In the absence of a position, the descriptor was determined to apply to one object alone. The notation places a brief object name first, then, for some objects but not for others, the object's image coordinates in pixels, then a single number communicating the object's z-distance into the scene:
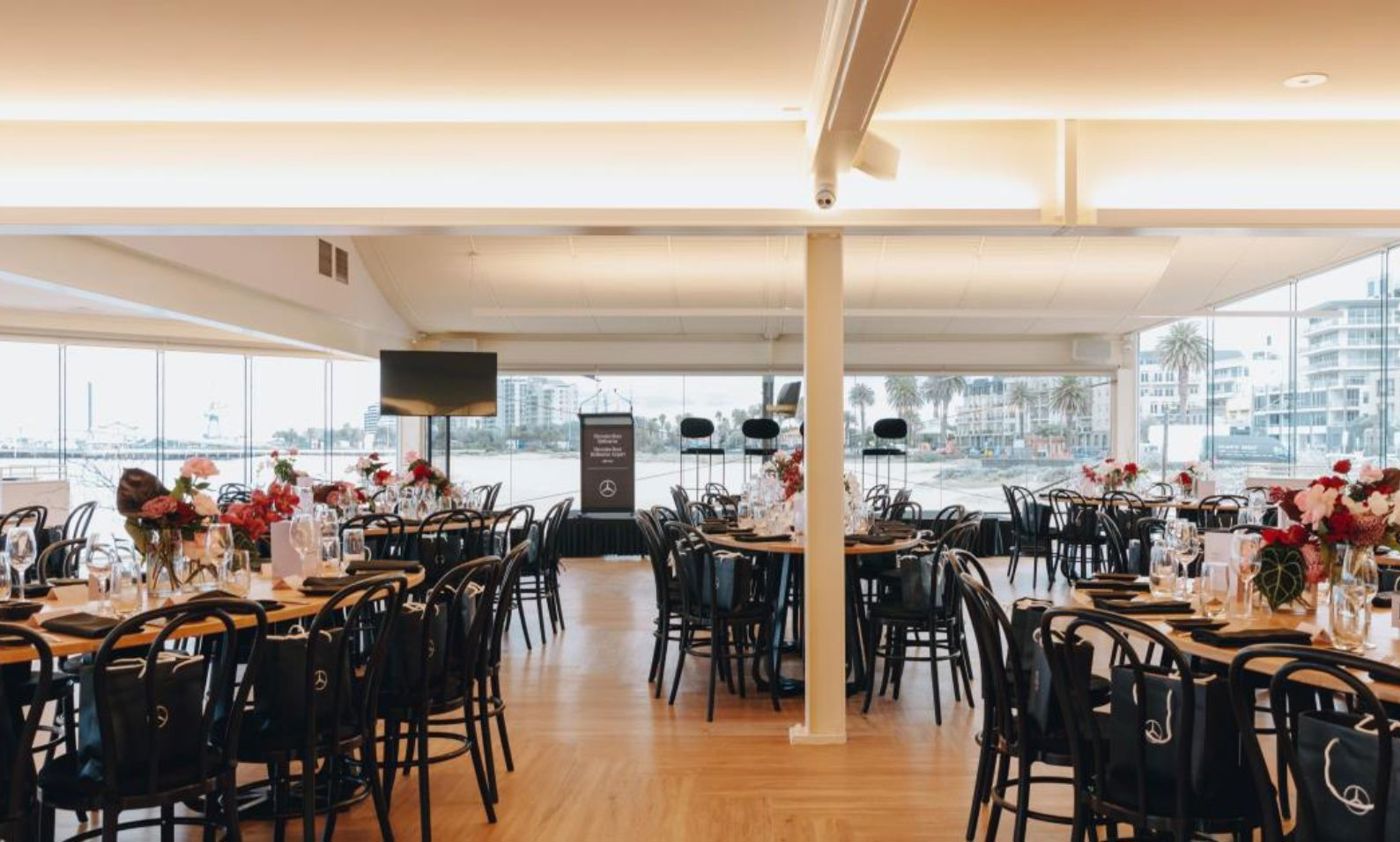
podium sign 12.11
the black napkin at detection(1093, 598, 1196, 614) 3.48
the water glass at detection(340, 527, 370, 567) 4.65
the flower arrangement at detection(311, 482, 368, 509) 6.63
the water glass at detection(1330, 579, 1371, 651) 2.93
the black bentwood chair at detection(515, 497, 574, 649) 7.41
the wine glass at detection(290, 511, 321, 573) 4.12
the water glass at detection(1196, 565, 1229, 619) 3.46
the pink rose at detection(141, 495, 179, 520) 3.66
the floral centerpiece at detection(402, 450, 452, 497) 8.36
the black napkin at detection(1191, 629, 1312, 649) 2.90
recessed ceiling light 4.27
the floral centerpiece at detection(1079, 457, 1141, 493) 10.54
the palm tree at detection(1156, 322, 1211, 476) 11.98
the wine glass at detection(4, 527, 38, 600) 3.61
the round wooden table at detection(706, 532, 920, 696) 5.54
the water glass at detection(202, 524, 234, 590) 3.74
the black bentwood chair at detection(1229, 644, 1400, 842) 2.15
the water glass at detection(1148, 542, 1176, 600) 3.81
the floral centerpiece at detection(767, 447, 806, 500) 6.80
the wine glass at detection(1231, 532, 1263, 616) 3.50
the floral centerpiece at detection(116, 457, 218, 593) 3.70
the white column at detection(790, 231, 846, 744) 5.06
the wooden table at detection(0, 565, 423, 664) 2.78
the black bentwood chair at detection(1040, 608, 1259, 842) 2.66
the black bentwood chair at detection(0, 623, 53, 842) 2.59
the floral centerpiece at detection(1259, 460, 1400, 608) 3.10
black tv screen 10.12
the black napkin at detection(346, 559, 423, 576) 4.32
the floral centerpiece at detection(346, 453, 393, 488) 8.38
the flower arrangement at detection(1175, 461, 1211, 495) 10.02
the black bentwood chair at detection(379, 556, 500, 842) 3.62
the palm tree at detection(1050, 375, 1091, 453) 13.09
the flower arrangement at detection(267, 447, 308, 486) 7.18
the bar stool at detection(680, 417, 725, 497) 12.49
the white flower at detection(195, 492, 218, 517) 3.77
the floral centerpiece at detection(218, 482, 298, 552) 4.01
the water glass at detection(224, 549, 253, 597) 3.80
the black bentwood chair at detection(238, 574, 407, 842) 3.18
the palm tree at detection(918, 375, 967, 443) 13.14
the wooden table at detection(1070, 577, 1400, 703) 2.56
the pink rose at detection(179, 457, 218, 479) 3.81
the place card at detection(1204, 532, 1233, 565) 3.80
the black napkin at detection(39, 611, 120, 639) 2.97
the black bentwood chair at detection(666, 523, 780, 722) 5.50
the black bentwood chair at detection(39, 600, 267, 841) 2.74
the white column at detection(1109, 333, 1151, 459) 12.69
